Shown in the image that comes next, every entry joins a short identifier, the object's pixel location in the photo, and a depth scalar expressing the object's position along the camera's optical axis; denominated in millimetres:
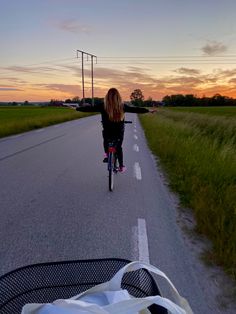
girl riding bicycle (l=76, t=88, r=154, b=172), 4636
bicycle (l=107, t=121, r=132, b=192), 4724
